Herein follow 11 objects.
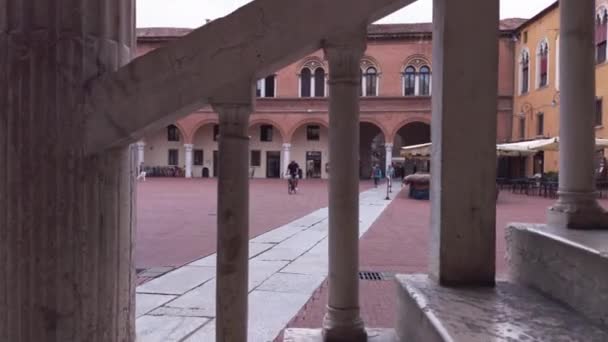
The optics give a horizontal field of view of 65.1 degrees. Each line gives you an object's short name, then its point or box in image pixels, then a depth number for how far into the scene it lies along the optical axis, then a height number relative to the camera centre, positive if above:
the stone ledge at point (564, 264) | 1.89 -0.44
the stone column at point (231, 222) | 1.82 -0.21
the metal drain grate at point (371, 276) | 5.42 -1.25
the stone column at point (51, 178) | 1.69 -0.05
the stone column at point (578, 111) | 2.93 +0.37
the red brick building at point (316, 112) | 33.44 +4.11
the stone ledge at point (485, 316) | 1.70 -0.58
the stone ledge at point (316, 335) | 2.49 -0.93
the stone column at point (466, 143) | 2.25 +0.12
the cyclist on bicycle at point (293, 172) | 19.76 -0.20
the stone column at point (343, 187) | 2.27 -0.09
